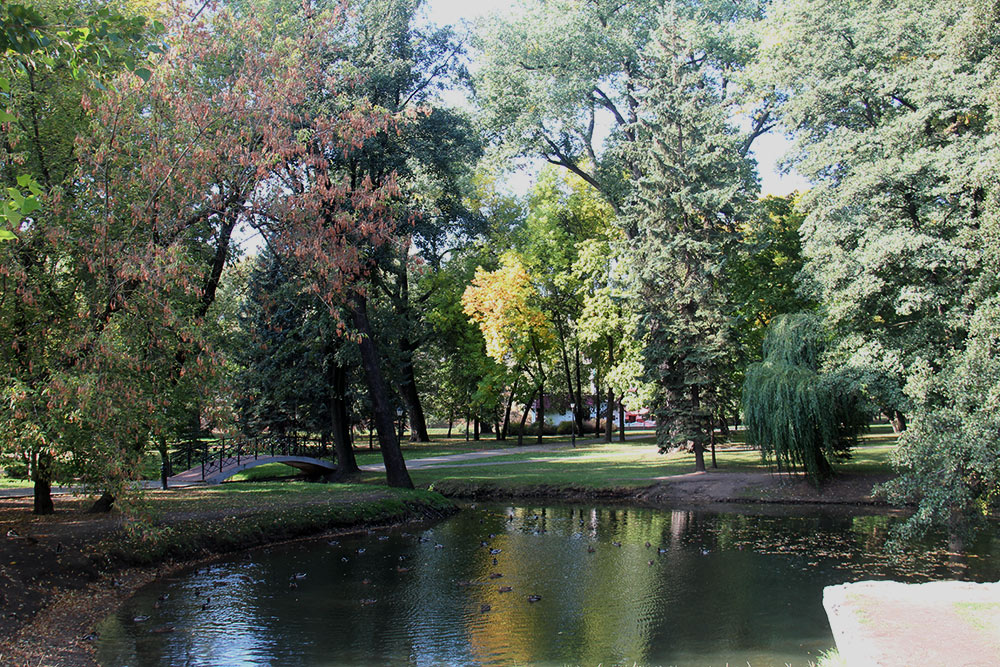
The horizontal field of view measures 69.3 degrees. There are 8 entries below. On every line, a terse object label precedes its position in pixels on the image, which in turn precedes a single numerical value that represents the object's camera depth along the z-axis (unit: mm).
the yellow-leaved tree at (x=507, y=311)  33438
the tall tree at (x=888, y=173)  17438
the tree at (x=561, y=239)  36156
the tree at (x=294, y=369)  23250
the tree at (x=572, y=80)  29375
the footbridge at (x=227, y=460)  23812
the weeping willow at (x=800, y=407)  20094
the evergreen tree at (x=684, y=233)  24859
